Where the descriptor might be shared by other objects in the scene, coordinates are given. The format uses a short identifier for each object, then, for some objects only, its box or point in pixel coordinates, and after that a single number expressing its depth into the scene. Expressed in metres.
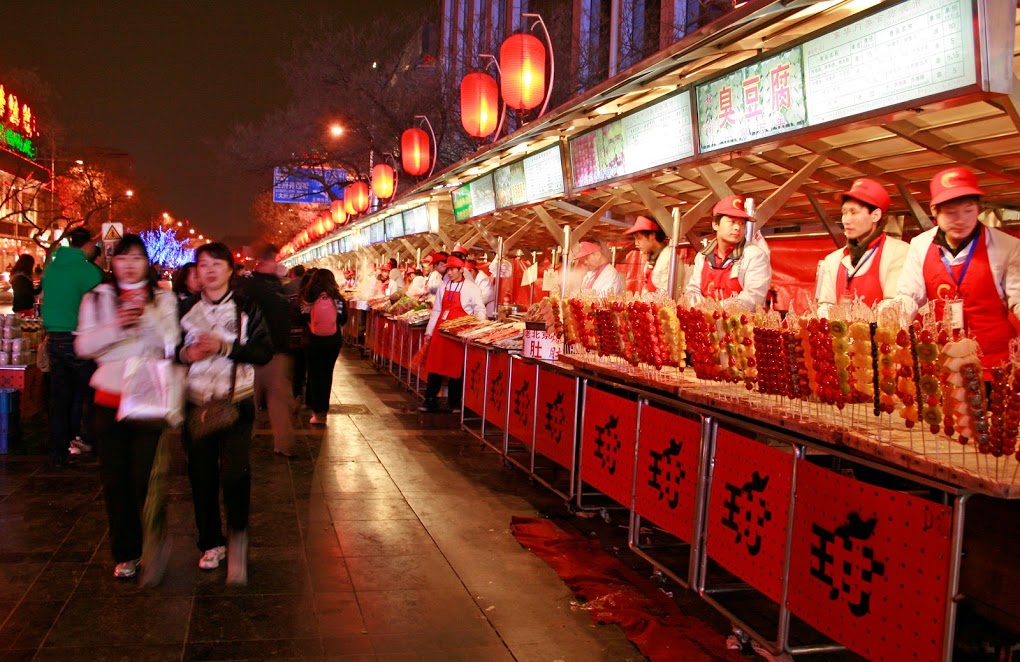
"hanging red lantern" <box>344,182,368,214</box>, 31.12
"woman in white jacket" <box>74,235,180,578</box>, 5.03
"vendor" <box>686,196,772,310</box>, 6.82
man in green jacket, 8.01
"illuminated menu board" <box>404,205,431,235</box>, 19.31
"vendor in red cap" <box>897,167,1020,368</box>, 4.96
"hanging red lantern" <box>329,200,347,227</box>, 38.06
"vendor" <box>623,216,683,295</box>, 8.62
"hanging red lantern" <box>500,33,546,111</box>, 12.30
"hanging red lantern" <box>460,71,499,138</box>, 14.28
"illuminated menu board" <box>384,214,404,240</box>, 21.81
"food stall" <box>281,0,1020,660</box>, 3.69
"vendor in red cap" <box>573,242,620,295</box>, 9.32
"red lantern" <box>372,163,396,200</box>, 24.03
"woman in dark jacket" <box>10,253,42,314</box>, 12.46
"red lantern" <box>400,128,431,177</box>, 19.80
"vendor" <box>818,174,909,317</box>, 5.69
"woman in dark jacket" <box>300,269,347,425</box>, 11.42
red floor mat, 4.64
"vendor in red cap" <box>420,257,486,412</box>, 12.29
